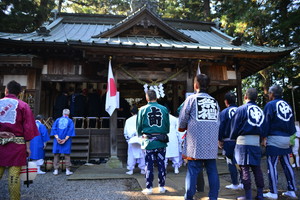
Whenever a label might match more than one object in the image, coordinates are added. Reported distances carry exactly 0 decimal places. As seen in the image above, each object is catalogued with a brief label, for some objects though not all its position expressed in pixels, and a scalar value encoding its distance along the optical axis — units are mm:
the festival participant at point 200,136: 3363
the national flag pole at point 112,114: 7211
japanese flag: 7332
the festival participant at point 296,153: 7451
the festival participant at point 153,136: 4195
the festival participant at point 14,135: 3406
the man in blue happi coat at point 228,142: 4316
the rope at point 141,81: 7736
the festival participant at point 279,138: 4039
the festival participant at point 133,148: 6215
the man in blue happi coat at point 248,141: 3631
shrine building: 7422
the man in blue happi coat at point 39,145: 6438
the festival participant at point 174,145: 6324
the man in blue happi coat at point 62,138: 6457
